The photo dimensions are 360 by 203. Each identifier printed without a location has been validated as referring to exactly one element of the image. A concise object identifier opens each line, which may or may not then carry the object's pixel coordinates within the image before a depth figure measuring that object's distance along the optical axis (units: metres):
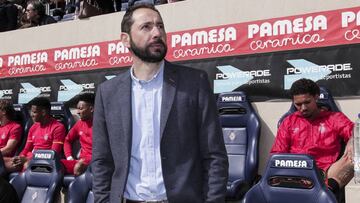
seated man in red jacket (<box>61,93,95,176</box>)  5.24
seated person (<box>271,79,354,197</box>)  3.71
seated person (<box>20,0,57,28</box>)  7.00
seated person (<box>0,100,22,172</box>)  5.82
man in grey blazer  1.63
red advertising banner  4.29
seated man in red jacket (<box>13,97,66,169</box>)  5.50
